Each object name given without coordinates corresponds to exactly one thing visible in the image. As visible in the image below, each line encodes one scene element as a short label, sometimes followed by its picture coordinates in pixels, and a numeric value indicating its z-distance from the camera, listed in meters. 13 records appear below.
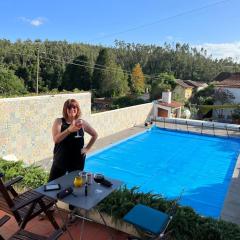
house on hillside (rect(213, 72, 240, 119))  27.34
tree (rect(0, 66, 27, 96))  32.28
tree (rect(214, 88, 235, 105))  28.50
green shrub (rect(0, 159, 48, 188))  4.90
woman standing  3.87
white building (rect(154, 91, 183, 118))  23.97
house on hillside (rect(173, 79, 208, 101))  31.48
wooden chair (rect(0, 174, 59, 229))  2.98
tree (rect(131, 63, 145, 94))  41.97
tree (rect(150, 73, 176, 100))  30.41
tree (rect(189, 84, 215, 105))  29.70
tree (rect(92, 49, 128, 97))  36.81
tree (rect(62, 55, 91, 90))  40.22
